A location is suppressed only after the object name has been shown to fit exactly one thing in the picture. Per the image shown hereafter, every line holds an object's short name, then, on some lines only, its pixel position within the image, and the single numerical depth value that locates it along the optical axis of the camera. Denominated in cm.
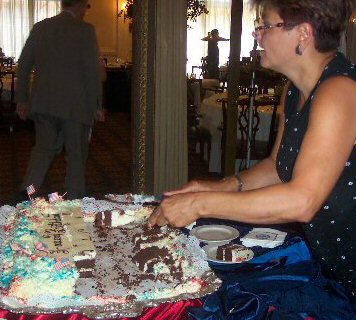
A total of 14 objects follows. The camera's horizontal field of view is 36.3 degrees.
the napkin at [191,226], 175
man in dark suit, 345
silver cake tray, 116
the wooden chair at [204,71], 931
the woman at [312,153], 124
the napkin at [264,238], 161
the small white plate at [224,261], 148
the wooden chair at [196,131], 547
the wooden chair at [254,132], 459
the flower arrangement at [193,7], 768
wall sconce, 784
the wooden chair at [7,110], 693
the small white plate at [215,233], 165
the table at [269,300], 119
